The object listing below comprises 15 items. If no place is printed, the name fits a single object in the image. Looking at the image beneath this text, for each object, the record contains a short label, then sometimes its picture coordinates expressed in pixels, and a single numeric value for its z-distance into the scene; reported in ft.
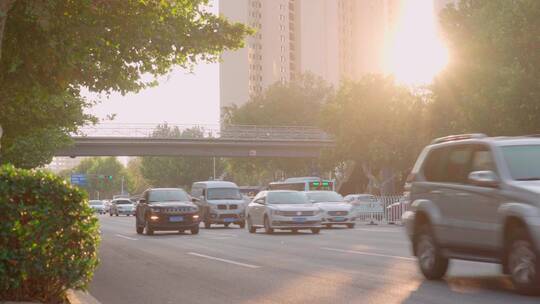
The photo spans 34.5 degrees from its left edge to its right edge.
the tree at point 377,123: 194.39
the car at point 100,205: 319.51
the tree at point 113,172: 621.51
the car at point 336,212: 122.42
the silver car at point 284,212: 101.14
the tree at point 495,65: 115.75
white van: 131.34
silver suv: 34.86
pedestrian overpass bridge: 225.76
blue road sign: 490.49
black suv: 106.11
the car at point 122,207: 260.01
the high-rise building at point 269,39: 587.68
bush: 29.71
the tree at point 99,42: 53.16
